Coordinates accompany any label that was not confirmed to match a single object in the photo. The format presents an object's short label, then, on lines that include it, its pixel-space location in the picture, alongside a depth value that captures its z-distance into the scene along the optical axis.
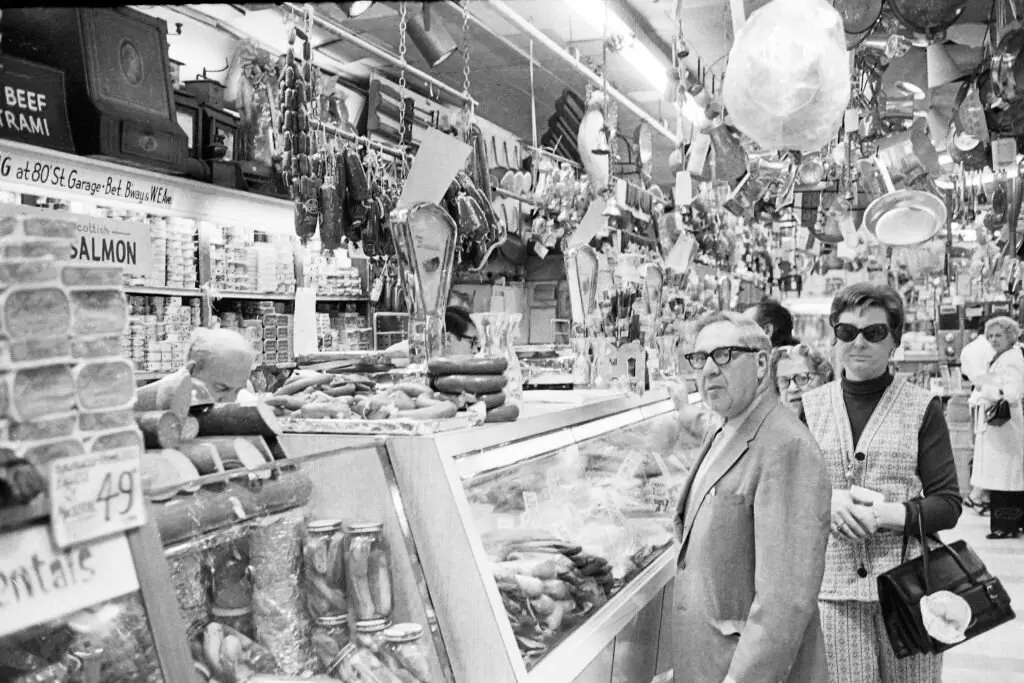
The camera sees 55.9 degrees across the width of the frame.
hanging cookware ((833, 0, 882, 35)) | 3.10
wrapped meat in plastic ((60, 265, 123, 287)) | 1.01
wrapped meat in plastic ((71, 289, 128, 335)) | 1.01
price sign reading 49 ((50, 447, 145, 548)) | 0.95
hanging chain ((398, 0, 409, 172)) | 3.62
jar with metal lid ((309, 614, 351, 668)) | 1.81
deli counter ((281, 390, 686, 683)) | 1.87
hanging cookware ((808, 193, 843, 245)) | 6.27
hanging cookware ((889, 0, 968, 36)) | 2.84
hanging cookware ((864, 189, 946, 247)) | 4.45
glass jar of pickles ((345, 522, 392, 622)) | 1.85
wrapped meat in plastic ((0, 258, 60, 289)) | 0.97
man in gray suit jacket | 2.24
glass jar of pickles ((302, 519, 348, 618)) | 1.85
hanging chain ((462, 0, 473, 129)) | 3.67
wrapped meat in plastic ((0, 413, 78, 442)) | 0.94
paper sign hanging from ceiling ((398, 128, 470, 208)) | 2.67
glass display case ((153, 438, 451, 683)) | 1.63
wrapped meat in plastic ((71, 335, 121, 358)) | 1.00
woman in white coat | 8.59
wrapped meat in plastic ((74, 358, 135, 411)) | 1.00
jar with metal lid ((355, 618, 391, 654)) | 1.82
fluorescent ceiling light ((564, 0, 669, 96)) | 5.69
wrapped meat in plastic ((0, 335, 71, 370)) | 0.94
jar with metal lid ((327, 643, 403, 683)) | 1.75
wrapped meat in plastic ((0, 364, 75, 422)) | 0.94
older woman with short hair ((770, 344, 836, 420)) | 4.71
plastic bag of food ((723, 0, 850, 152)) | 2.48
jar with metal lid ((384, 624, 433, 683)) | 1.80
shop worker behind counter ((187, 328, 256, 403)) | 3.34
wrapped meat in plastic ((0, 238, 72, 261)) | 0.97
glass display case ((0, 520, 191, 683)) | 0.93
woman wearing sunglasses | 2.62
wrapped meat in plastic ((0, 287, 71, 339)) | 0.95
